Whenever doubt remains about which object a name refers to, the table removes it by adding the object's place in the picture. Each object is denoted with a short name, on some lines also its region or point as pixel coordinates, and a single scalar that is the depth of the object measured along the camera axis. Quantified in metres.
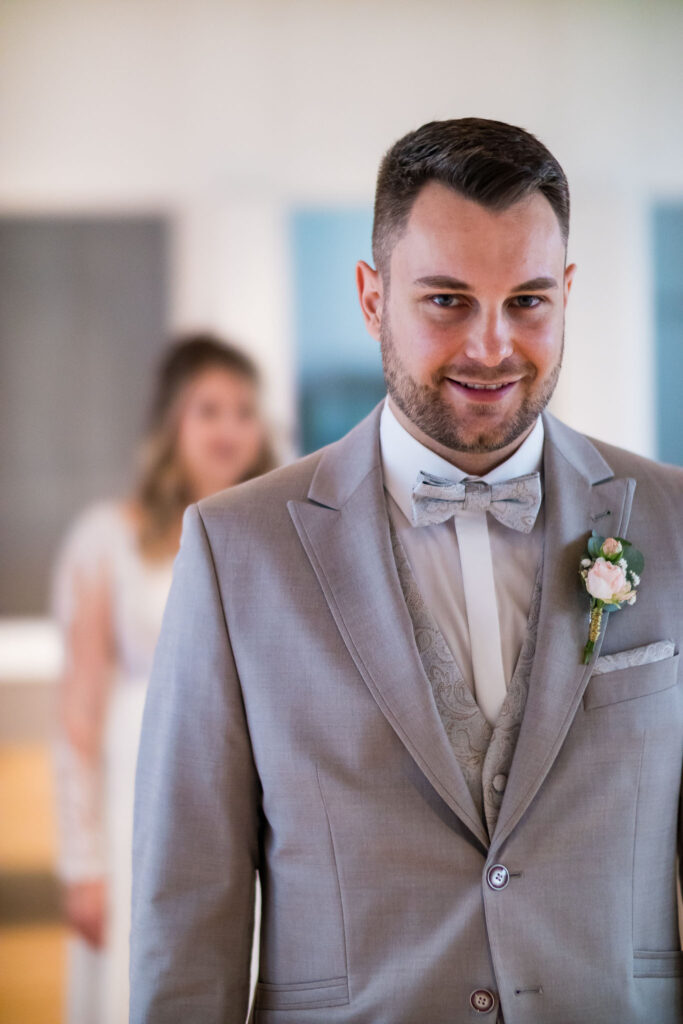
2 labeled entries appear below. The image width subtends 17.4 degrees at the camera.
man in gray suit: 1.65
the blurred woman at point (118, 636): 2.93
